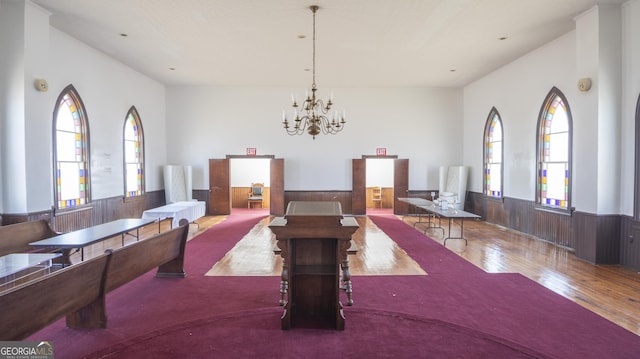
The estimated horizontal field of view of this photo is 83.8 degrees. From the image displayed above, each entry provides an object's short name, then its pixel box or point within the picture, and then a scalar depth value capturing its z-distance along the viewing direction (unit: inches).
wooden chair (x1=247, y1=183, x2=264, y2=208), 485.4
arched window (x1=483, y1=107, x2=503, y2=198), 336.2
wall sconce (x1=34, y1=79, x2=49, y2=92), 197.5
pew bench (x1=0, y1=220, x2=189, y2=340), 86.8
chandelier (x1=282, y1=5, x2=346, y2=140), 399.9
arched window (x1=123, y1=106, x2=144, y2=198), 327.8
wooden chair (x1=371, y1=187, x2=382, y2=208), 485.4
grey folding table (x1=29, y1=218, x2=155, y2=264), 146.0
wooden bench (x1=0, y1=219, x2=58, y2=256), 154.4
